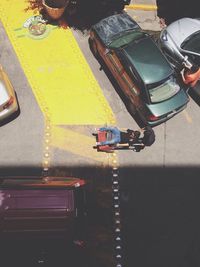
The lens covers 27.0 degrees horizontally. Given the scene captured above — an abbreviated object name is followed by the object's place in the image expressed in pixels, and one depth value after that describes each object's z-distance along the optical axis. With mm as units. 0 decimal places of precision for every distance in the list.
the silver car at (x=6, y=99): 11938
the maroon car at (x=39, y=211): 10383
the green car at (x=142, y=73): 12273
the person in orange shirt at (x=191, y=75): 12867
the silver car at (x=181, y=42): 13180
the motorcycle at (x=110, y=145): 12422
